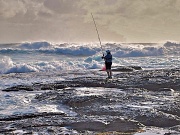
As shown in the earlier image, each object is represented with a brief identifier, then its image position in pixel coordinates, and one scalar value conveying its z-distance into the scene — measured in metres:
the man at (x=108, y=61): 19.73
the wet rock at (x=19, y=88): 14.67
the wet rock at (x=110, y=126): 7.74
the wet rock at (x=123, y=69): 26.05
